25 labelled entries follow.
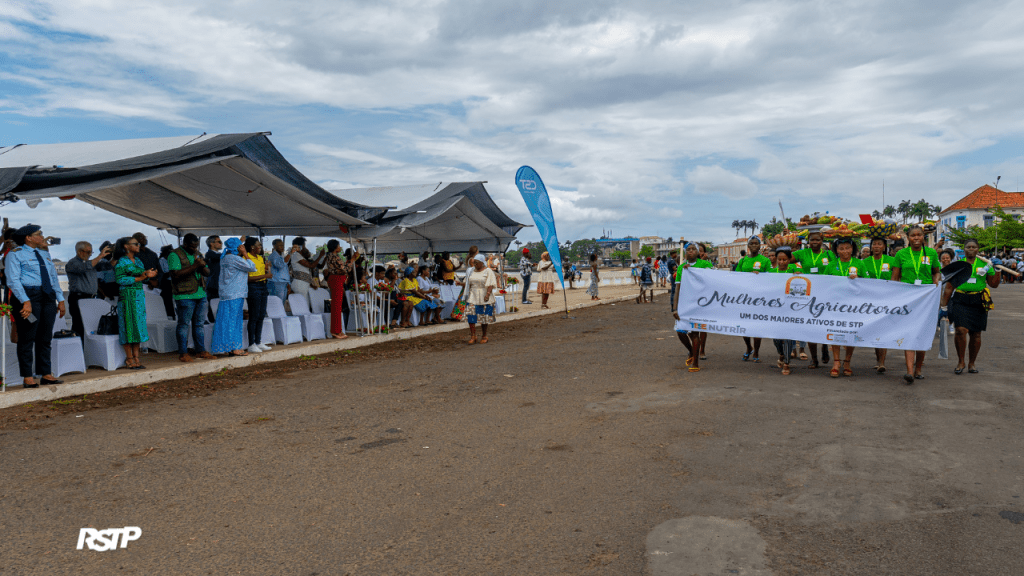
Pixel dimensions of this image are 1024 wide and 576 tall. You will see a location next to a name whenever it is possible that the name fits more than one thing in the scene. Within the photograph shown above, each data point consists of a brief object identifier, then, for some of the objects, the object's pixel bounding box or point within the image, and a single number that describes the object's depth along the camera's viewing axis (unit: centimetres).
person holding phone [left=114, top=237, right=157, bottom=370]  867
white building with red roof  10550
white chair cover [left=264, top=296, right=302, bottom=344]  1145
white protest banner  821
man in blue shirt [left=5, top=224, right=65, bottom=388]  712
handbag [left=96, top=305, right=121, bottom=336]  893
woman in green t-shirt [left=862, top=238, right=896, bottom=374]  864
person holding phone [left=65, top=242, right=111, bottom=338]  860
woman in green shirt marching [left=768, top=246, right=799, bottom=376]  866
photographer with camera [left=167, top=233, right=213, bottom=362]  927
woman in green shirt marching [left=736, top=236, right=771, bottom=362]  928
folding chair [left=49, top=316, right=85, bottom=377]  815
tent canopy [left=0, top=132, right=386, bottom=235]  779
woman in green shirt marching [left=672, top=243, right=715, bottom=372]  888
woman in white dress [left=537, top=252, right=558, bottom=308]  2162
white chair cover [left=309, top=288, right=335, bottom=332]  1282
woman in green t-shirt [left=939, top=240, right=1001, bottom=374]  821
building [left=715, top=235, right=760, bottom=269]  14875
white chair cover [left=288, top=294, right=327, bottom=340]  1209
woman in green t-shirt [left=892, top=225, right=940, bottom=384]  816
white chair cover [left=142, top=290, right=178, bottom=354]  1025
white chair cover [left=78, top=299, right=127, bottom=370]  877
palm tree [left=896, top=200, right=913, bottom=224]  13760
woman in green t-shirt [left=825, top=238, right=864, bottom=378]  850
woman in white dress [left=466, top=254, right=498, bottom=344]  1215
